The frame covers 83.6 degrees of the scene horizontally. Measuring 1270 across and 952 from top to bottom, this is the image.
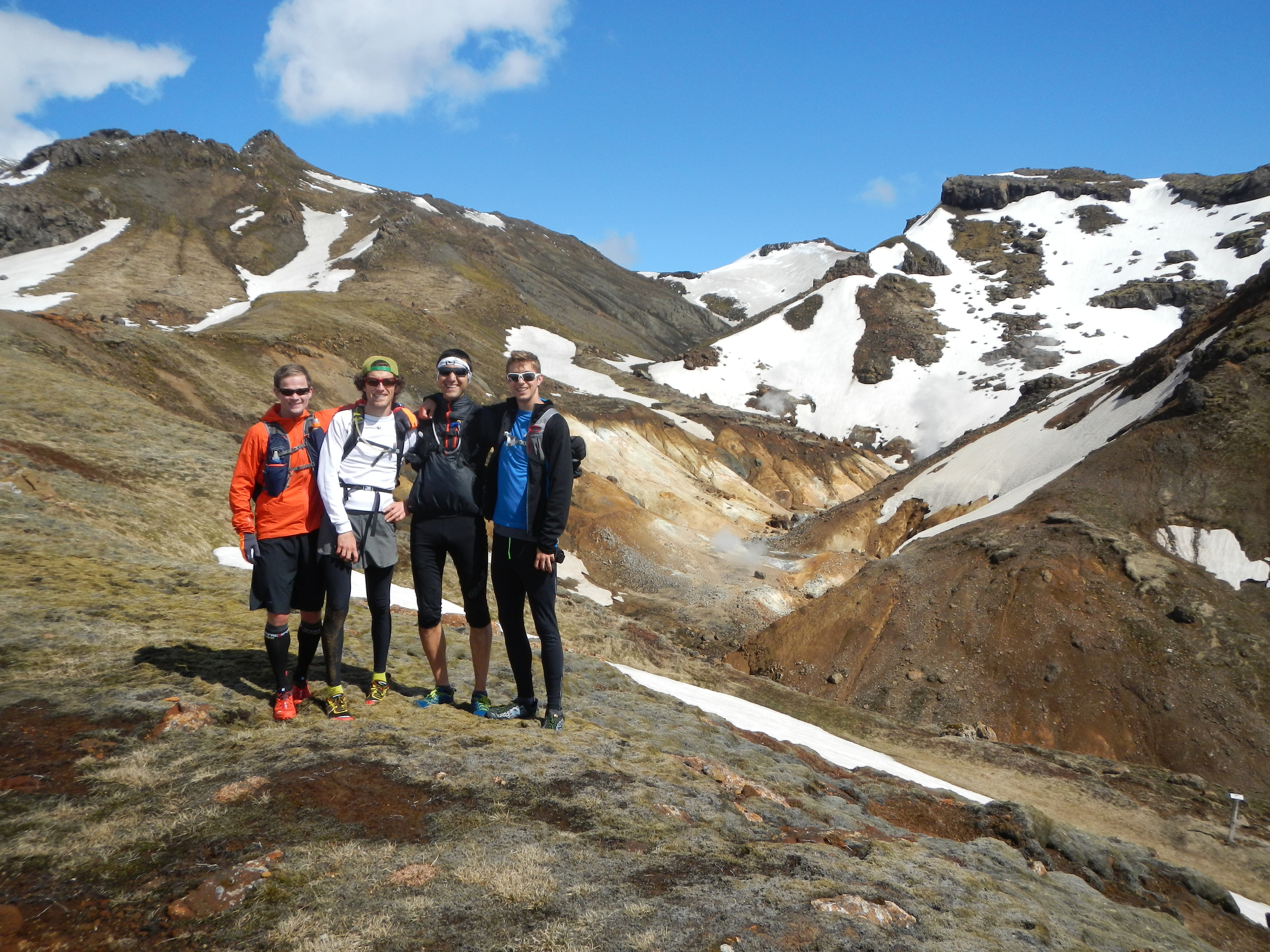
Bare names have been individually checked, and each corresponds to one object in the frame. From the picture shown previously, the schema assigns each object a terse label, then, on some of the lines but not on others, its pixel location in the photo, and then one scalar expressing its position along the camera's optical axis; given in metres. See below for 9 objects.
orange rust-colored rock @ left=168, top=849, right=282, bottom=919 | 3.78
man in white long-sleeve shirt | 6.56
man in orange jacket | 6.45
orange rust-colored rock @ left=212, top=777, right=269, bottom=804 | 4.99
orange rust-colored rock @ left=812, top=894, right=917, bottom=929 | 4.47
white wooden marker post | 13.85
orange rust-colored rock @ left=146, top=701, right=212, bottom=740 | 5.94
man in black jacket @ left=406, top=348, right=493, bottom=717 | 6.92
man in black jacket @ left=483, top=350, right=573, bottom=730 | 6.74
